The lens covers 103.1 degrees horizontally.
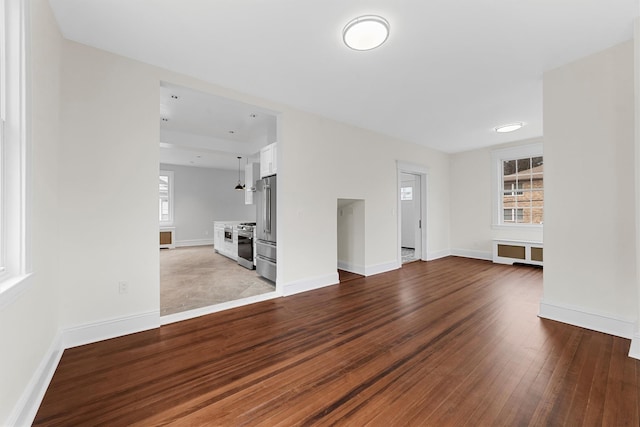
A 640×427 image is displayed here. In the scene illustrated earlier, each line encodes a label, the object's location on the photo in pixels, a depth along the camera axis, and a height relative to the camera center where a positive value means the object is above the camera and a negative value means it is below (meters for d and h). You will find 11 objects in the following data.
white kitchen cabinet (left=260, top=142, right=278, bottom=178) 4.02 +0.88
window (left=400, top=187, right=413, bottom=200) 8.41 +0.64
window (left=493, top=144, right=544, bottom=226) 5.55 +0.60
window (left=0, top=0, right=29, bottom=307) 1.38 +0.38
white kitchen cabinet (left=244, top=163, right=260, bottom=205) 6.20 +0.76
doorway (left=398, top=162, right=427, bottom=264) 5.59 +0.02
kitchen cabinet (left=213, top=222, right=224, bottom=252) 7.00 -0.65
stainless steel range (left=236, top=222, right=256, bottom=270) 5.23 -0.65
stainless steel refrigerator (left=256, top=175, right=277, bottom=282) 4.05 -0.25
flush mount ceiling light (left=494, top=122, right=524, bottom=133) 4.48 +1.52
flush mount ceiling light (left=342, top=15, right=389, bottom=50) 2.01 +1.48
